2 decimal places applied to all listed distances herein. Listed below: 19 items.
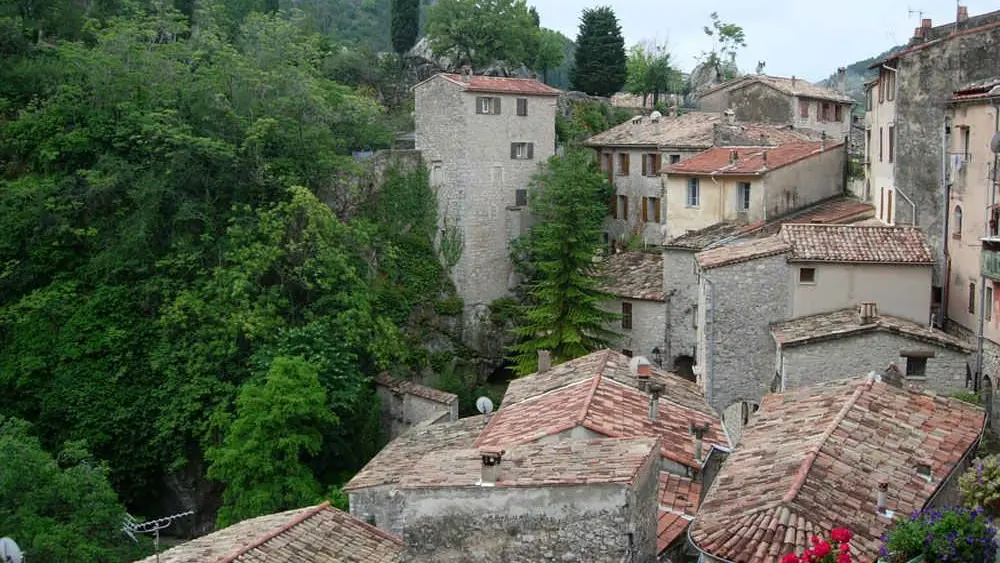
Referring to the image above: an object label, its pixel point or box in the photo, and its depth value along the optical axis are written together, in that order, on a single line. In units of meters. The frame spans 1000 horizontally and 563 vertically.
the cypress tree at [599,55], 60.19
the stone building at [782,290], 28.48
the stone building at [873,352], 25.44
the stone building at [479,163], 43.09
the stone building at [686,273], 37.28
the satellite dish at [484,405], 29.00
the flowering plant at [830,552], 12.48
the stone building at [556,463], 13.50
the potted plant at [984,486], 14.75
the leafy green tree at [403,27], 65.69
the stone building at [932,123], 29.47
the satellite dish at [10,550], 21.69
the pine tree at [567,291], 38.06
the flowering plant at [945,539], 13.11
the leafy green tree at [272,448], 30.30
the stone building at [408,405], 33.87
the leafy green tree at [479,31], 55.81
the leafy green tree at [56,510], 25.94
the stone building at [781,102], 50.66
